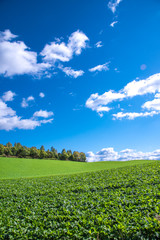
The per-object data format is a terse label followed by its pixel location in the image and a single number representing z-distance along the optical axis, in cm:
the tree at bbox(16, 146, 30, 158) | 9156
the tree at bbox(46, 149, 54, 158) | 10339
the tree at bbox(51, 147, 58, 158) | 10730
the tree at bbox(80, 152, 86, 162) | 11712
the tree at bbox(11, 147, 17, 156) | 9245
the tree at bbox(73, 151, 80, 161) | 11149
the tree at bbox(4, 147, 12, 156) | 9069
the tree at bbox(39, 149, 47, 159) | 9662
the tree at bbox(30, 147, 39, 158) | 9294
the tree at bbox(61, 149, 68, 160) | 10556
